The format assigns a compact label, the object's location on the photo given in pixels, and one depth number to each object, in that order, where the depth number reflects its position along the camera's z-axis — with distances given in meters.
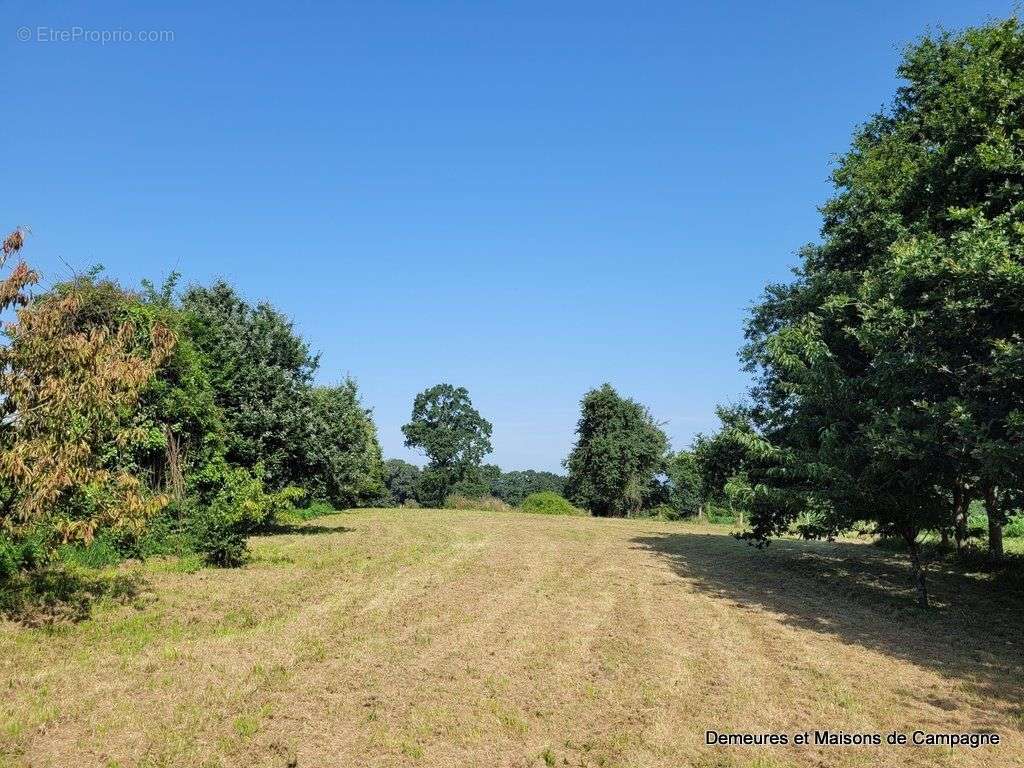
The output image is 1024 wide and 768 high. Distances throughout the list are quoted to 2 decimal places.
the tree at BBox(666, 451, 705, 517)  66.03
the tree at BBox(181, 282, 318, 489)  23.77
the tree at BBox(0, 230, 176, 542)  10.75
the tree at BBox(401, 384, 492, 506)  75.06
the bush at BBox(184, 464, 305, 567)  17.55
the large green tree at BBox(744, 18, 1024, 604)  12.36
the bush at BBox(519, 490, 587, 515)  52.66
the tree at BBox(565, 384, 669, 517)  63.16
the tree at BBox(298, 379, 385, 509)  25.42
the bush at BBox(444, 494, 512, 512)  58.44
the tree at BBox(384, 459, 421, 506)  112.24
